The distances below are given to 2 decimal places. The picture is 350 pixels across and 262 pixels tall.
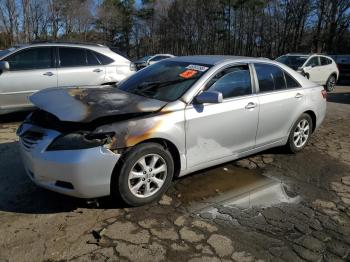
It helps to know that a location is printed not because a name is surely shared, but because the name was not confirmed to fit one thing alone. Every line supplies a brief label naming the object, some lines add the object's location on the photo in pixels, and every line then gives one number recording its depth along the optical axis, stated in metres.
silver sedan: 3.68
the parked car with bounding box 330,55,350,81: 19.14
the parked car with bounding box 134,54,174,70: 23.52
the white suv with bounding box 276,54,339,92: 14.12
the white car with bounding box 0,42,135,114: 7.29
